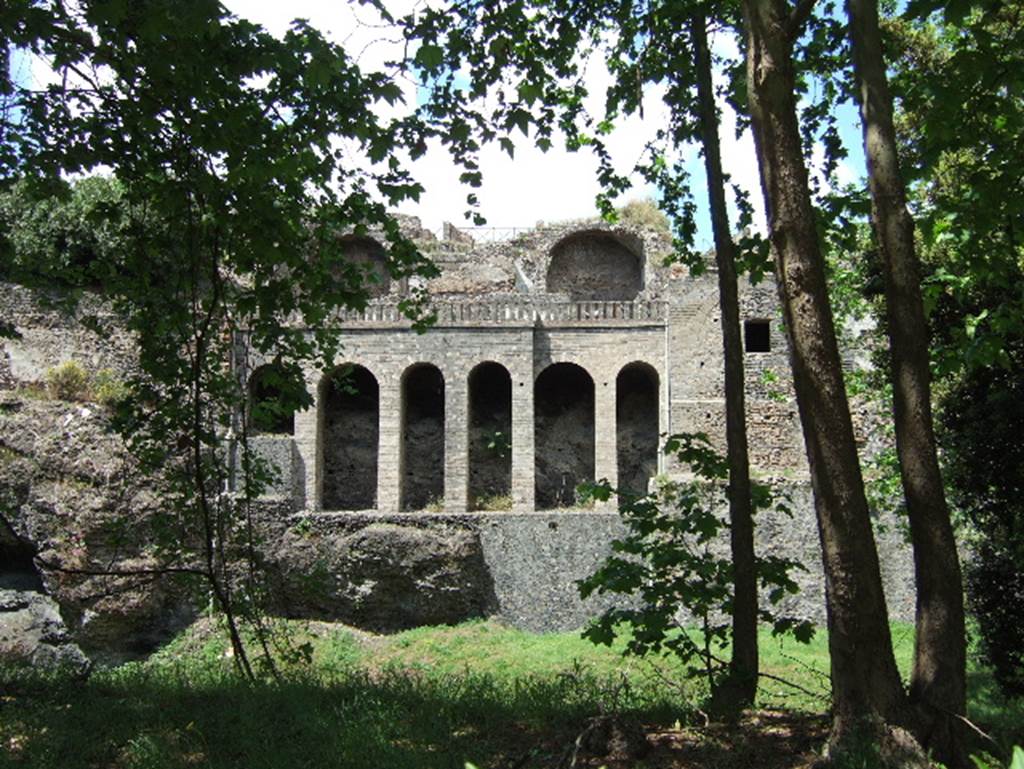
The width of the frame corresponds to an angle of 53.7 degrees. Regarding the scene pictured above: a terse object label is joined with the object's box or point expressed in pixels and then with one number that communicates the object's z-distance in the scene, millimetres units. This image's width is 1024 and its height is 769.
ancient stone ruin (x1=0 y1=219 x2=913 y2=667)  19219
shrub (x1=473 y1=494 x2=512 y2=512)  22891
